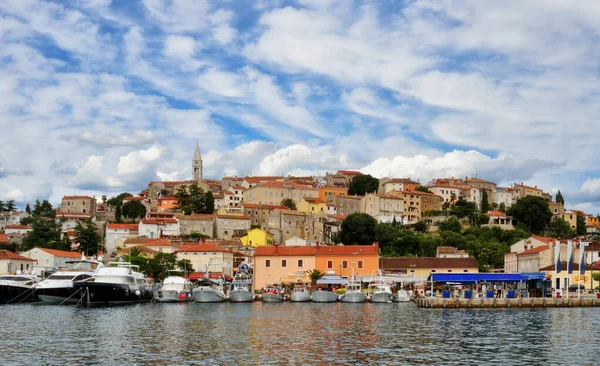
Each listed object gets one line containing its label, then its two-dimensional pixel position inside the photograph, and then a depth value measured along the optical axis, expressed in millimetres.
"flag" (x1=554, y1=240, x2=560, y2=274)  62375
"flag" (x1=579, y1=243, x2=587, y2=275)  62244
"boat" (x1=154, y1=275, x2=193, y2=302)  70000
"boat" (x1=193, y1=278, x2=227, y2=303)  69750
